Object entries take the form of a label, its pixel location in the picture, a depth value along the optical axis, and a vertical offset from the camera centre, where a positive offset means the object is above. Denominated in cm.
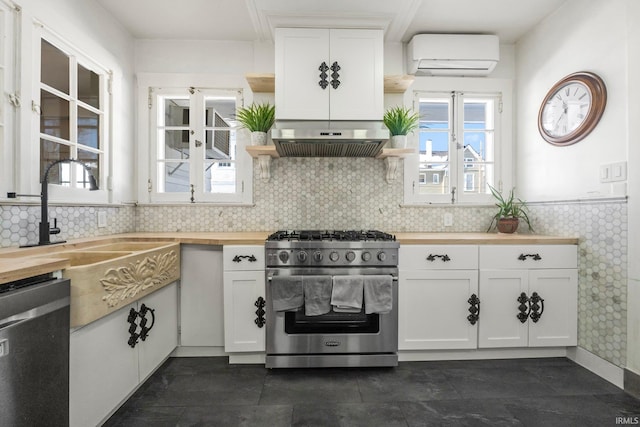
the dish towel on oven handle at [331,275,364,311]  205 -54
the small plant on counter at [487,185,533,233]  267 +0
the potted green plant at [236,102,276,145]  264 +77
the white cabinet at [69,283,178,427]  137 -80
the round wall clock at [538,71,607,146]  210 +78
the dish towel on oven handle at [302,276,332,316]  206 -56
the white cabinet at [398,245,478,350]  224 -62
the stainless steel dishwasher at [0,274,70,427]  99 -50
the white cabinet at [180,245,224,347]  232 -64
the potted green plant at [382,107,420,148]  264 +75
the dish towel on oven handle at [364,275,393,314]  208 -56
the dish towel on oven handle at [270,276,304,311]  207 -55
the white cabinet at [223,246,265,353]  219 -61
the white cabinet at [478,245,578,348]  225 -61
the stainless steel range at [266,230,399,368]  209 -66
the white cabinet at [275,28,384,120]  245 +107
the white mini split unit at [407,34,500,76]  270 +142
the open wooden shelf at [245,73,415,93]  256 +112
